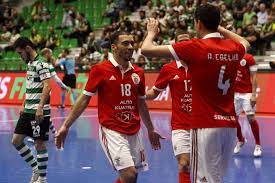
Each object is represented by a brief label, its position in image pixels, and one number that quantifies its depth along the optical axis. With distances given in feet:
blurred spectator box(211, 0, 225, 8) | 73.51
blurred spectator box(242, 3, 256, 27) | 69.78
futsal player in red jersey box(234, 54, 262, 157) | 36.03
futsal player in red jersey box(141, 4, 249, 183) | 16.52
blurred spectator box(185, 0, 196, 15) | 78.02
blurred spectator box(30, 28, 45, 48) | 95.20
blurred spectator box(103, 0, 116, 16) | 93.72
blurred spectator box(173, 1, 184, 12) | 78.82
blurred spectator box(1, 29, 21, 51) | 99.04
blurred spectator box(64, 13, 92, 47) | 91.97
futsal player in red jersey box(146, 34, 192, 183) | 23.48
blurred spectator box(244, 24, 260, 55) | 65.98
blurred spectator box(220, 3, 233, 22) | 70.08
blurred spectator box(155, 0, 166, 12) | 83.11
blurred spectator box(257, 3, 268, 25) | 70.28
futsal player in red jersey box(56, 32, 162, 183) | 20.51
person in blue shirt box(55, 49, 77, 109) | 70.03
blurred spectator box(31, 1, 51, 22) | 106.32
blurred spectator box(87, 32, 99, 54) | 83.88
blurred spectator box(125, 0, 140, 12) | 93.61
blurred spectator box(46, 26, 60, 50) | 93.04
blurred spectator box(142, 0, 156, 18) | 85.30
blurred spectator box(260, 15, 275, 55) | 66.95
